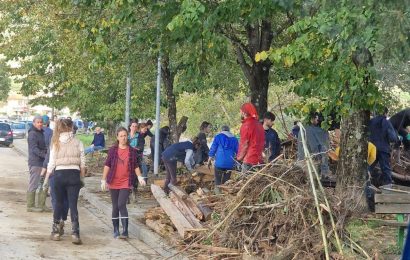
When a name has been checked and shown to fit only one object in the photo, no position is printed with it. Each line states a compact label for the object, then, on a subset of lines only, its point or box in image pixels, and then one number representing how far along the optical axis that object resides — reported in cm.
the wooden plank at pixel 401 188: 1042
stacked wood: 1095
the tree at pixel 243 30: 1066
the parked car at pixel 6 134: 4912
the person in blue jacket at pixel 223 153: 1279
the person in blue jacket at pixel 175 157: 1448
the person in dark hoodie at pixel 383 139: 1390
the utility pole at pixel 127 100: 2172
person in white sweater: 1052
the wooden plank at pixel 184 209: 1020
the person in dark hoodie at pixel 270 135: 1409
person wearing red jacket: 1162
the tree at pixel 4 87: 7837
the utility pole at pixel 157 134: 1997
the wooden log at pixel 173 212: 984
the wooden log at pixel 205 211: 1039
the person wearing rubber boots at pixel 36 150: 1373
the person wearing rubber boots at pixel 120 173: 1098
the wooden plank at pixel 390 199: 839
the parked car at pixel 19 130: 6712
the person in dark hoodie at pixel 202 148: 1752
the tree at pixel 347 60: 609
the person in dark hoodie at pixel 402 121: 1578
